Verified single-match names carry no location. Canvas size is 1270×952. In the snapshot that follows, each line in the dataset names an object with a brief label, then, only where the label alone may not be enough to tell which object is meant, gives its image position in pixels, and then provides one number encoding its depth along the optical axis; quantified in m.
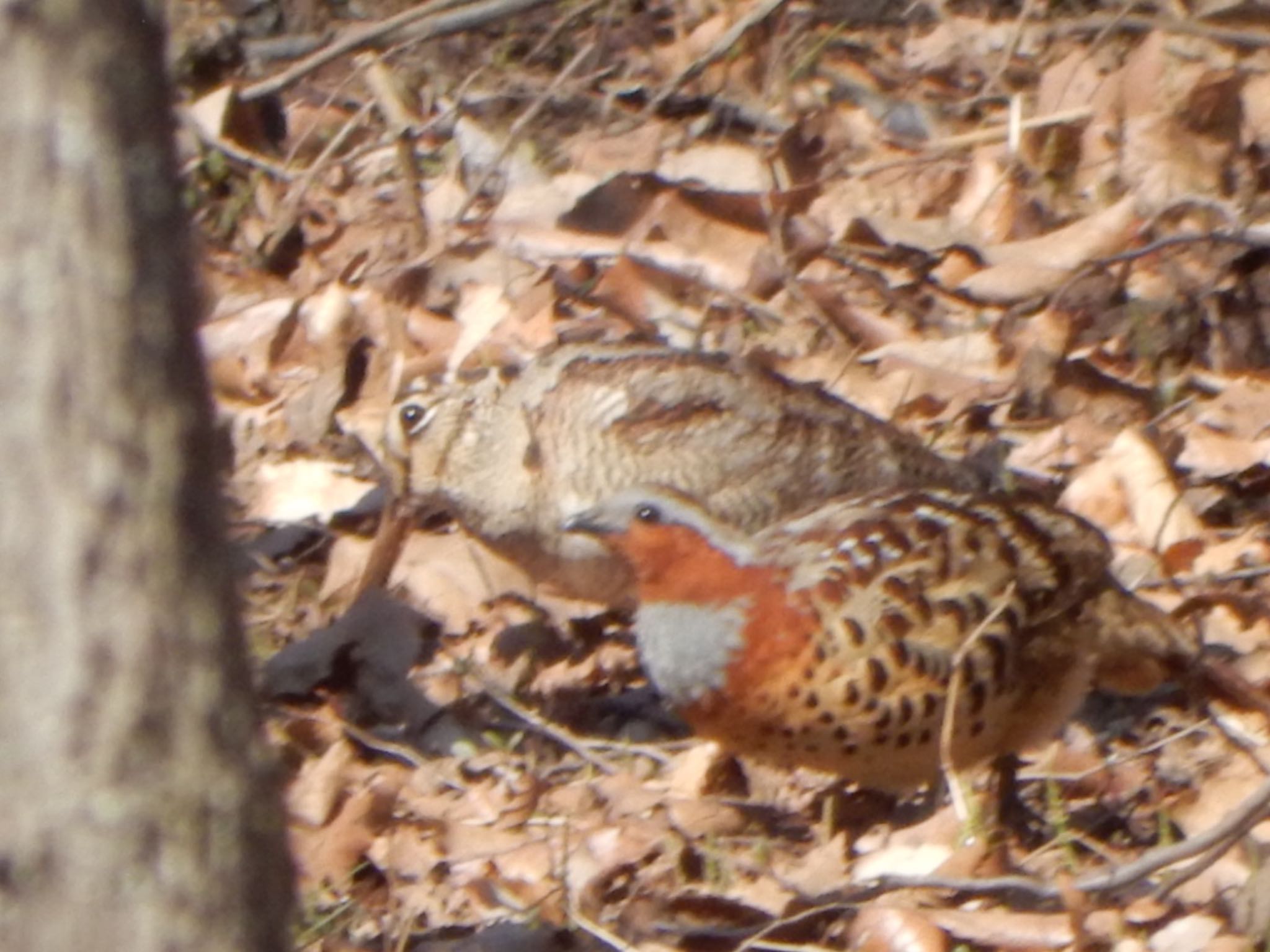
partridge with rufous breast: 9.04
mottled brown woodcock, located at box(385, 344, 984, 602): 11.60
